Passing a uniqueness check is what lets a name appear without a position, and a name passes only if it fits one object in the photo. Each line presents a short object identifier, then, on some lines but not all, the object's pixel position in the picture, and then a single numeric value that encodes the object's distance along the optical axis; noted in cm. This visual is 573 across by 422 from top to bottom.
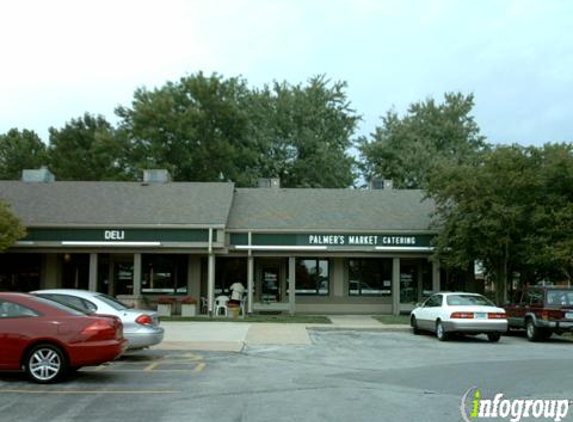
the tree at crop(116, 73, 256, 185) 4600
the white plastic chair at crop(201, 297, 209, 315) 2988
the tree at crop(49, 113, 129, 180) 4703
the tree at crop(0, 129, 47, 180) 5648
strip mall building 2834
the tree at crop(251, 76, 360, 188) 5109
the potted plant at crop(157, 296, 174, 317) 2827
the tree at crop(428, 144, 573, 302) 2591
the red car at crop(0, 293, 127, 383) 1120
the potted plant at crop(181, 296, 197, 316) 2820
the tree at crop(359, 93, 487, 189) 5172
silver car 1458
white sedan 1997
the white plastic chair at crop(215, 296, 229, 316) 2819
